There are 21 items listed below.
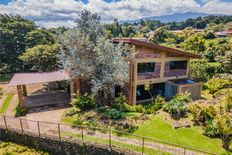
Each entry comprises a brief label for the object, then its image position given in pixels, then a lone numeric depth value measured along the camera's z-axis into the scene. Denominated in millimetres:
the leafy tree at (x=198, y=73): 22150
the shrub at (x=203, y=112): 11395
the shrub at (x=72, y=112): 14030
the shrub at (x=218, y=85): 18735
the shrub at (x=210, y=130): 10589
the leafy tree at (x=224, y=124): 8893
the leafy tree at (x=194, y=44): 36522
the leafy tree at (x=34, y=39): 30332
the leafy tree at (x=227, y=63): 24481
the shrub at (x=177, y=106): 12889
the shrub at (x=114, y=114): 12972
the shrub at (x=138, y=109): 14080
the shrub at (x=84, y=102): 14490
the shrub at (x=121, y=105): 14360
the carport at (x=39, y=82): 15036
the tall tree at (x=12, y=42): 30095
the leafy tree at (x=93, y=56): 13115
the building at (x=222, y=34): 57846
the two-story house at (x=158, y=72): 15356
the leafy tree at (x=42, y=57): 22541
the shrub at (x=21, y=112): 14390
